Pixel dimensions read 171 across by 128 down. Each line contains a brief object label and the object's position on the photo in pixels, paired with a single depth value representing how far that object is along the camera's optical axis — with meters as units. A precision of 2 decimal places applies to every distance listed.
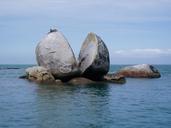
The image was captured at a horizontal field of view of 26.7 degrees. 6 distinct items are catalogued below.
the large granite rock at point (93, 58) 36.37
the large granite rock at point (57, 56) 36.04
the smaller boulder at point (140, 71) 49.14
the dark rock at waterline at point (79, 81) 36.54
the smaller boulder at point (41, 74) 37.06
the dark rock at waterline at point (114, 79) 38.43
